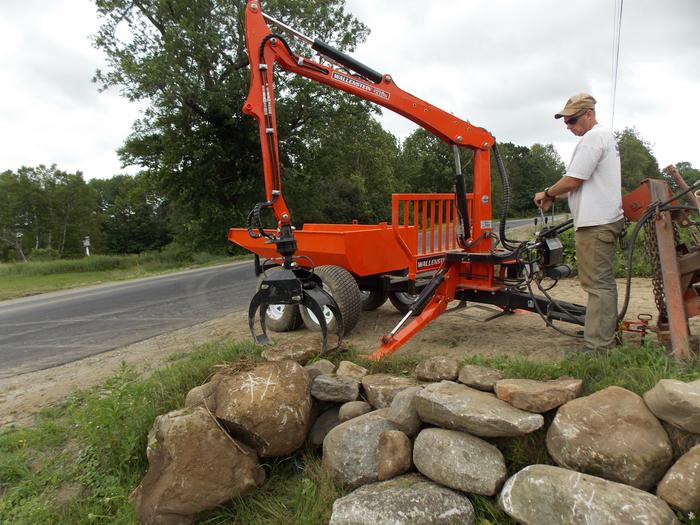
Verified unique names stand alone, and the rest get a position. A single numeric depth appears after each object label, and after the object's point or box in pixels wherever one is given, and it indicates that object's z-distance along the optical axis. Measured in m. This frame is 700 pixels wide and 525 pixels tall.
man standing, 3.26
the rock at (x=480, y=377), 2.76
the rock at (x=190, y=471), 2.63
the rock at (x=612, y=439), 2.07
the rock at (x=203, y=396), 3.08
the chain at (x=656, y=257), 3.21
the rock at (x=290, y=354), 3.79
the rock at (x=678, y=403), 1.98
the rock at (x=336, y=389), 3.23
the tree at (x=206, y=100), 19.23
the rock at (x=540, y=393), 2.40
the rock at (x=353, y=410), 3.10
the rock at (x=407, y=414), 2.71
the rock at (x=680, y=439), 2.08
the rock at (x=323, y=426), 3.21
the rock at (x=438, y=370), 3.04
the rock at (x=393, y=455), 2.56
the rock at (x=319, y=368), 3.54
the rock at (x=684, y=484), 1.89
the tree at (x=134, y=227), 55.56
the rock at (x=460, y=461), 2.30
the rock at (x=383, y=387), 3.11
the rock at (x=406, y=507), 2.21
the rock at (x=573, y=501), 1.85
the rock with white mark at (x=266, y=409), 2.92
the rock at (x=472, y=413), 2.33
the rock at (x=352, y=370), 3.44
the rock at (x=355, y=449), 2.67
